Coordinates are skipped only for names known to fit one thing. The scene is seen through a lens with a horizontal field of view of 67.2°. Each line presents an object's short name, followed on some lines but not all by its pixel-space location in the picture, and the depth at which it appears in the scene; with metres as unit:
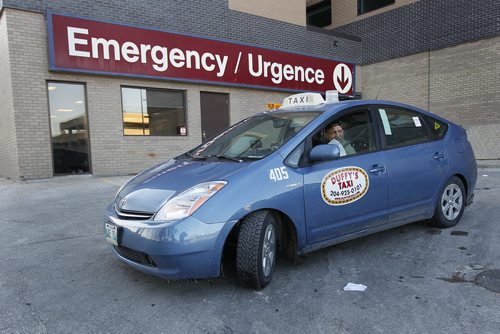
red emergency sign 8.96
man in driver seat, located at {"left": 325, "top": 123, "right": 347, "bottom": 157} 3.67
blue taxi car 2.79
